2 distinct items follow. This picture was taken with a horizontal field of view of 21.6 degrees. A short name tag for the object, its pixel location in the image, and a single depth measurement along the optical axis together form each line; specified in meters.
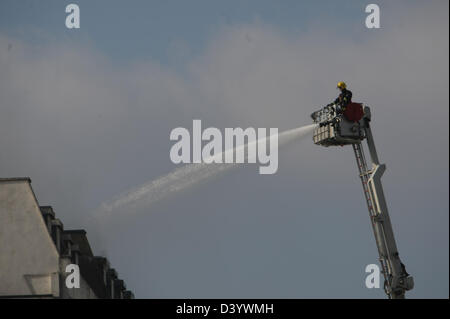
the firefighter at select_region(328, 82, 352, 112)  52.31
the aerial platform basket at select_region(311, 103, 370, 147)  52.06
